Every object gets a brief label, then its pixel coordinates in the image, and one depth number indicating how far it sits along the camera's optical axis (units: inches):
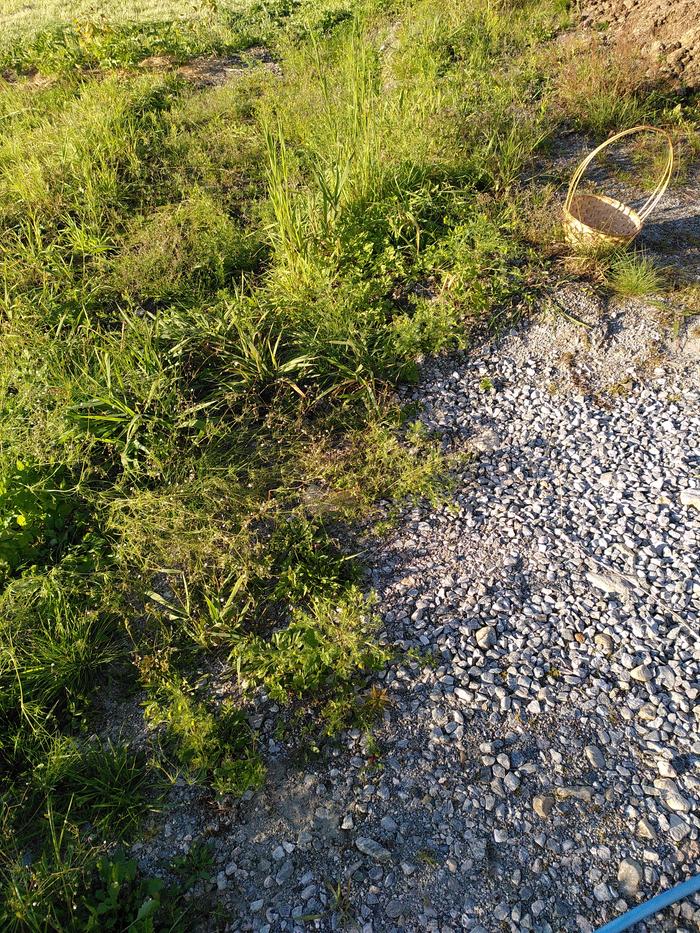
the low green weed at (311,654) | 105.1
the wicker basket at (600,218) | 164.5
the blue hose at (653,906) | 80.0
